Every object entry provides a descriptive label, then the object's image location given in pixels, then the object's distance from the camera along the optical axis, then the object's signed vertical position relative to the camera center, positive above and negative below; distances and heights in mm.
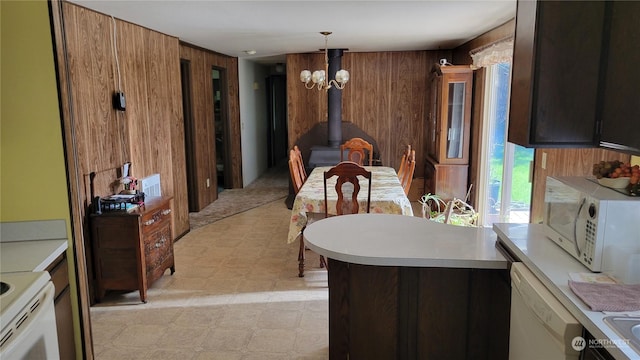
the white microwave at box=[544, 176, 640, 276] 1426 -392
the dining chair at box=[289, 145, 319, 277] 3602 -666
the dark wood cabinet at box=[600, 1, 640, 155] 1491 +102
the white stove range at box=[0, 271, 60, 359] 1384 -693
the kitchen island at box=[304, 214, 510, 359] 1861 -825
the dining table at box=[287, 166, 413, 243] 3461 -722
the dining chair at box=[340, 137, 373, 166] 5241 -443
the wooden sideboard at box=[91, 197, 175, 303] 3035 -955
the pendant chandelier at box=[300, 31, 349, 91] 4824 +399
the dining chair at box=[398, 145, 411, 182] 4656 -595
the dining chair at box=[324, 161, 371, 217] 3221 -544
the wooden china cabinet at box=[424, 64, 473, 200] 4980 -217
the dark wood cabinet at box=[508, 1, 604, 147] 1651 +152
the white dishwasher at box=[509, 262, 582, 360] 1252 -669
